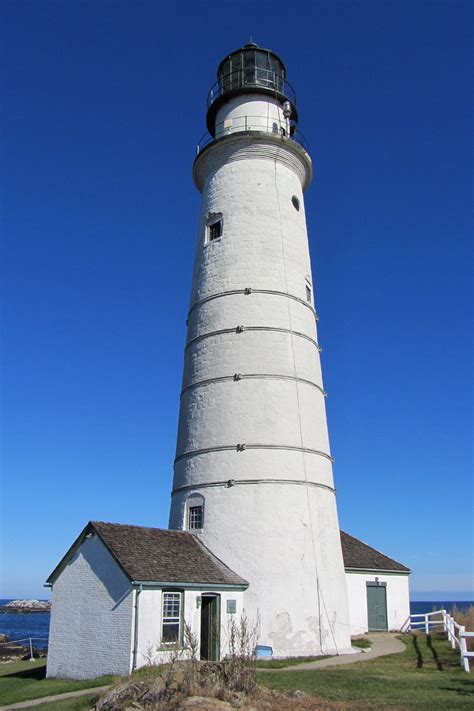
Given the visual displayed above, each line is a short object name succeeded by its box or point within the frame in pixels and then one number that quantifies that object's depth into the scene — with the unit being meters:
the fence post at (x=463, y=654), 14.29
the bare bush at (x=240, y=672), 11.16
